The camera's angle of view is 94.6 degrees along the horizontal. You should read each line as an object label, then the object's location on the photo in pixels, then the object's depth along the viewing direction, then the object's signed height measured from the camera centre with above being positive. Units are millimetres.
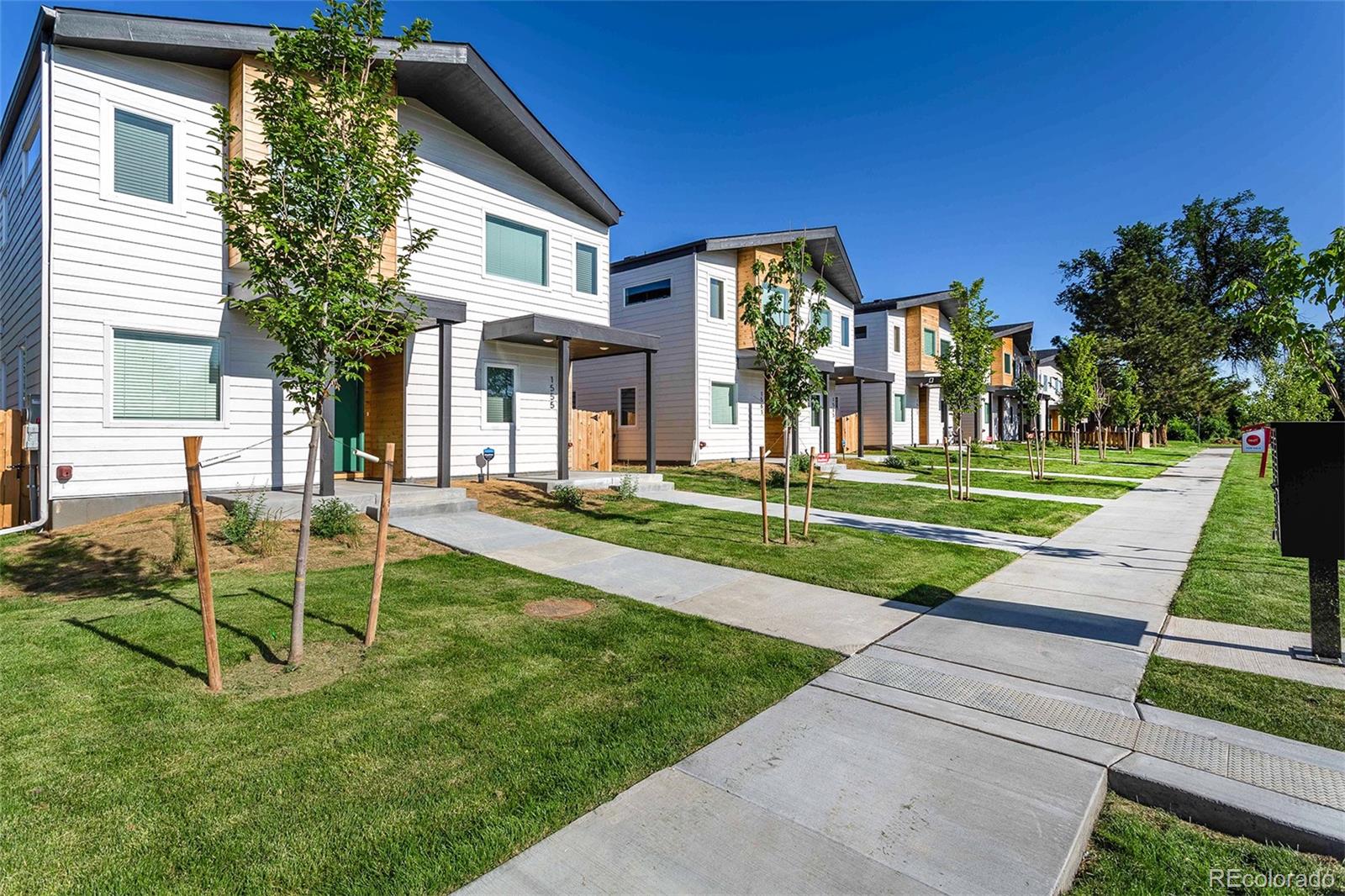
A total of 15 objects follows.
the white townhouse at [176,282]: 9016 +2689
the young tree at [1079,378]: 20817 +2416
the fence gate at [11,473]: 9641 -478
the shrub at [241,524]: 7984 -1058
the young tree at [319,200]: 4316 +1754
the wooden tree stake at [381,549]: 4867 -828
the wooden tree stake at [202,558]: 3891 -729
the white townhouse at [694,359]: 19375 +2797
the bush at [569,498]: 11742 -1019
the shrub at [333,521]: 8805 -1107
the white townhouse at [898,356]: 29000 +4322
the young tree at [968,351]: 14078 +2192
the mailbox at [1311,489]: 4371 -301
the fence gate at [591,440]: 16391 +142
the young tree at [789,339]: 8969 +1571
